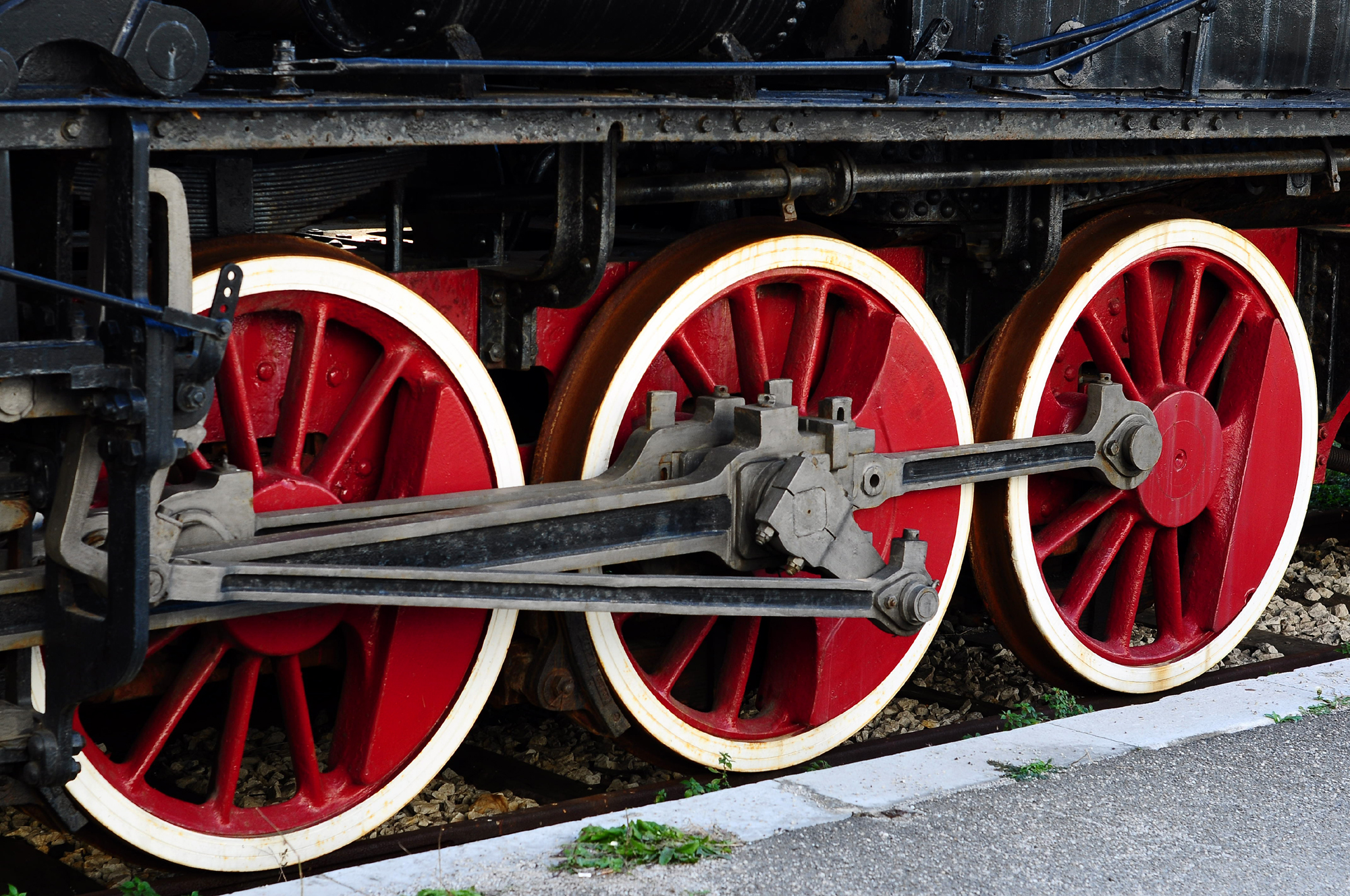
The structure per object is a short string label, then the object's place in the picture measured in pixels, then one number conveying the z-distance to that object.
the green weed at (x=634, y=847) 5.65
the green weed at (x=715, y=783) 6.99
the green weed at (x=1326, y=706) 7.88
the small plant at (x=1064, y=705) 8.43
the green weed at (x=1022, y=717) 8.25
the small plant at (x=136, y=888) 6.02
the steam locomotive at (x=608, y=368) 5.43
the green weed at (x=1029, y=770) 6.83
